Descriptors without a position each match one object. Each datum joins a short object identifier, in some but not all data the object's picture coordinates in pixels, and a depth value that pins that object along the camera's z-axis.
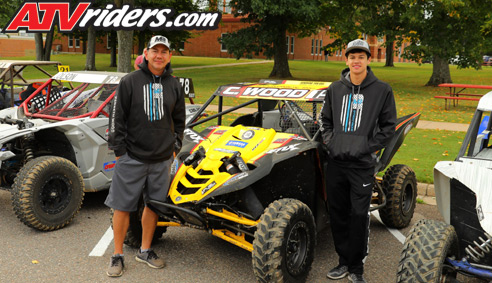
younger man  4.21
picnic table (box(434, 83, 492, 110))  16.08
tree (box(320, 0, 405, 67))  24.19
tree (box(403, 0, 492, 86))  21.81
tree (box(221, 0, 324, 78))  25.55
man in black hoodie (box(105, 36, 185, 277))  4.38
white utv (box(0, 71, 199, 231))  5.48
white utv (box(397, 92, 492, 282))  3.47
